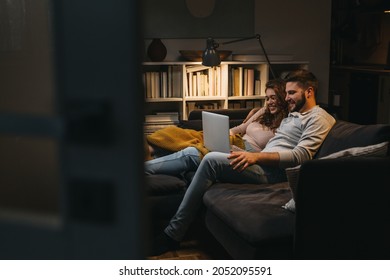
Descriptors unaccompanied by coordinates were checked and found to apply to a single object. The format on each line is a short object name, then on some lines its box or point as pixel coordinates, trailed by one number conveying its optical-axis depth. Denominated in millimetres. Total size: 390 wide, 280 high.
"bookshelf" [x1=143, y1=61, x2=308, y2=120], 4848
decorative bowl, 4848
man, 2908
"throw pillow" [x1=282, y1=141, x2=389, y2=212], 2225
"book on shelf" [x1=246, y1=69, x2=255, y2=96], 4992
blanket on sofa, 3607
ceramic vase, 4816
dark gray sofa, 2164
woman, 3404
